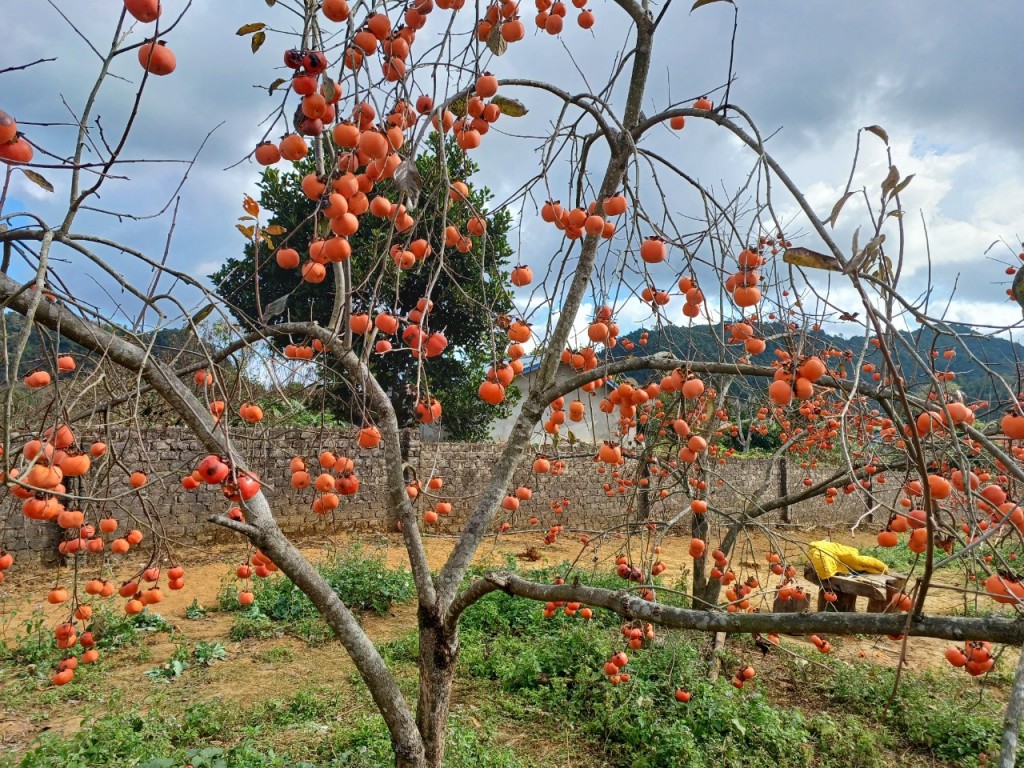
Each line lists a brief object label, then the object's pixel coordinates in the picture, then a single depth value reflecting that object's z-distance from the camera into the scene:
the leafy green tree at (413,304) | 10.42
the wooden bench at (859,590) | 5.40
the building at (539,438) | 13.07
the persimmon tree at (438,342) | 1.31
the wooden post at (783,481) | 12.30
